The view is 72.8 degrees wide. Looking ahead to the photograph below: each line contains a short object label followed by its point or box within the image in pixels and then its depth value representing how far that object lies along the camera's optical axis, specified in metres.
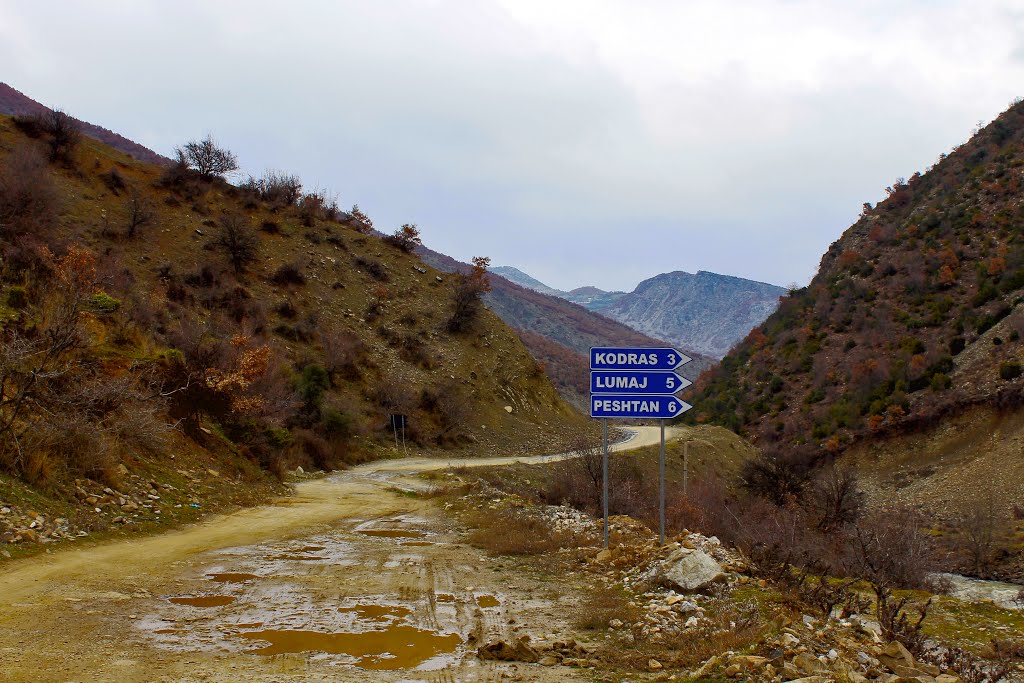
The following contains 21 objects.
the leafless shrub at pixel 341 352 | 33.97
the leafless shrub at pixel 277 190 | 47.22
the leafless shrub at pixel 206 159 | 45.50
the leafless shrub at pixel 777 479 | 24.44
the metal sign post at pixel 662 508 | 8.93
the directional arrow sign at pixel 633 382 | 9.38
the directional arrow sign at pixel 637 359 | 9.44
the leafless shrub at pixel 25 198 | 24.66
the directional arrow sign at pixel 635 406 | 9.23
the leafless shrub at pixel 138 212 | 35.37
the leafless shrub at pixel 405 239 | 49.38
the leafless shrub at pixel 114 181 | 38.50
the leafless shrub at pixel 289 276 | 38.78
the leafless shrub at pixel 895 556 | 11.11
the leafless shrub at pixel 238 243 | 37.72
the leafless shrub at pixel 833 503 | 19.58
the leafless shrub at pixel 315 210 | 46.56
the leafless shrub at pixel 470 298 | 43.50
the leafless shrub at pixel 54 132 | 38.09
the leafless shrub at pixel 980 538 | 19.06
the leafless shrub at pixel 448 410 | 34.09
